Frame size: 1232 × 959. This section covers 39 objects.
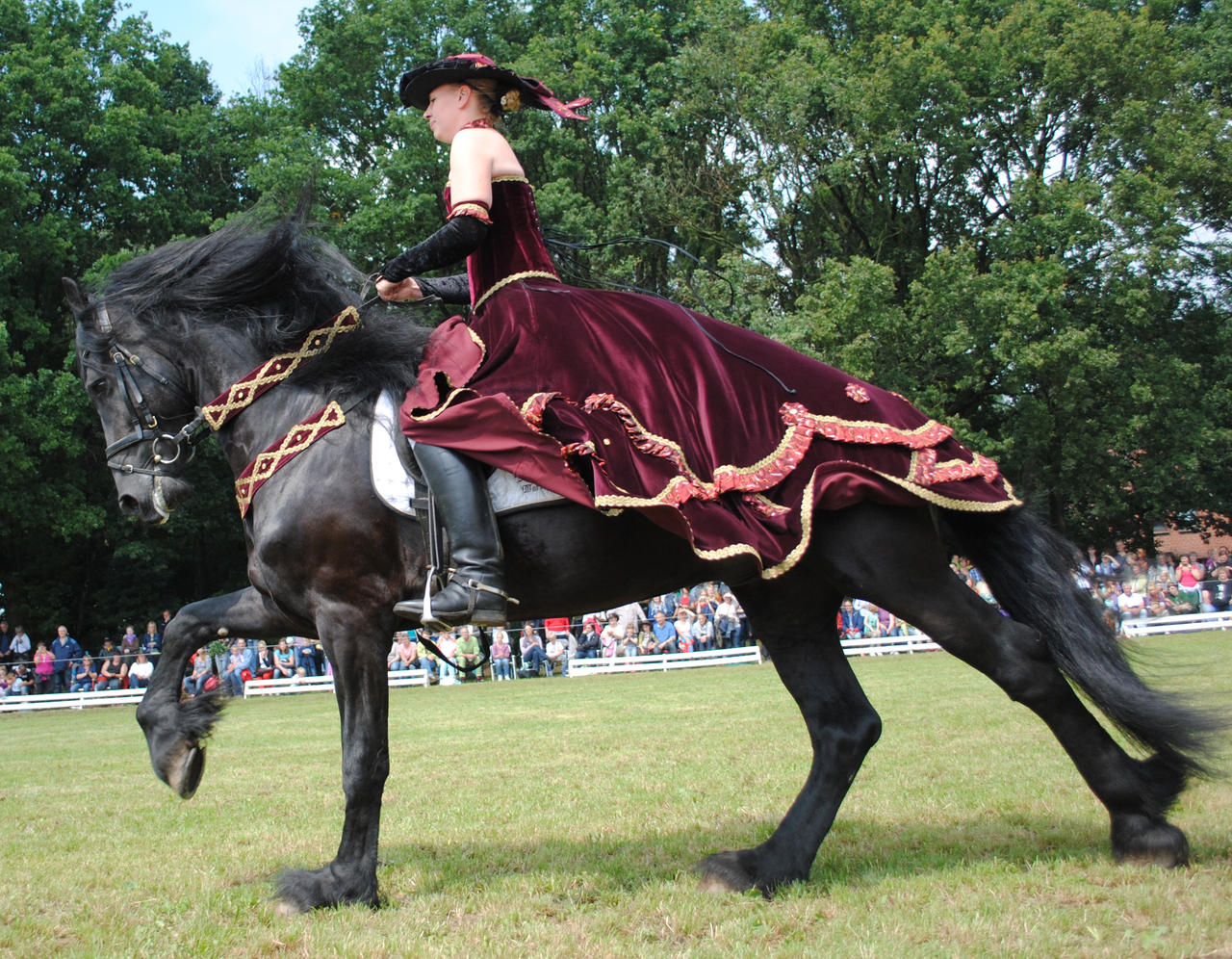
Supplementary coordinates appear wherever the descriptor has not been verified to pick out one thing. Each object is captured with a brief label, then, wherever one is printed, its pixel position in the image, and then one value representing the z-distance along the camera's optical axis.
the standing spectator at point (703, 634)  27.02
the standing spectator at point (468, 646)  24.28
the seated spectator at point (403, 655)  26.59
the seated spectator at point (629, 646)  26.98
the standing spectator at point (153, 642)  26.15
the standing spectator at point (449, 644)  24.05
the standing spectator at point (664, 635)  27.06
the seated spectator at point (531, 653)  26.61
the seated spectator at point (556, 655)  26.86
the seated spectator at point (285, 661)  26.12
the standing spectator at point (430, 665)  26.67
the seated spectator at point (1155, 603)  26.06
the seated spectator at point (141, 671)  25.31
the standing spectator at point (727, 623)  27.08
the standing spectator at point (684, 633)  26.95
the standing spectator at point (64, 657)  25.95
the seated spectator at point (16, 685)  25.50
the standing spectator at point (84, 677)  25.84
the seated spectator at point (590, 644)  27.31
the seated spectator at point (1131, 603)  25.66
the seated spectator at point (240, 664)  25.61
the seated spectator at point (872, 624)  27.27
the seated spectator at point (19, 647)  26.41
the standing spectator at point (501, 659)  26.05
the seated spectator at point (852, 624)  27.48
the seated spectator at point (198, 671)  22.58
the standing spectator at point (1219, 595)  26.14
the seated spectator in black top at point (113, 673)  26.25
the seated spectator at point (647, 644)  27.20
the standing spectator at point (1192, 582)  26.25
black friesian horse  5.18
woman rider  5.00
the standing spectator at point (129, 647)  26.36
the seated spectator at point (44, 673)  25.84
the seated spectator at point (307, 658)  26.33
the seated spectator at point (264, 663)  26.25
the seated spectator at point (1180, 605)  26.19
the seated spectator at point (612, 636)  26.91
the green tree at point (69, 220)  29.83
